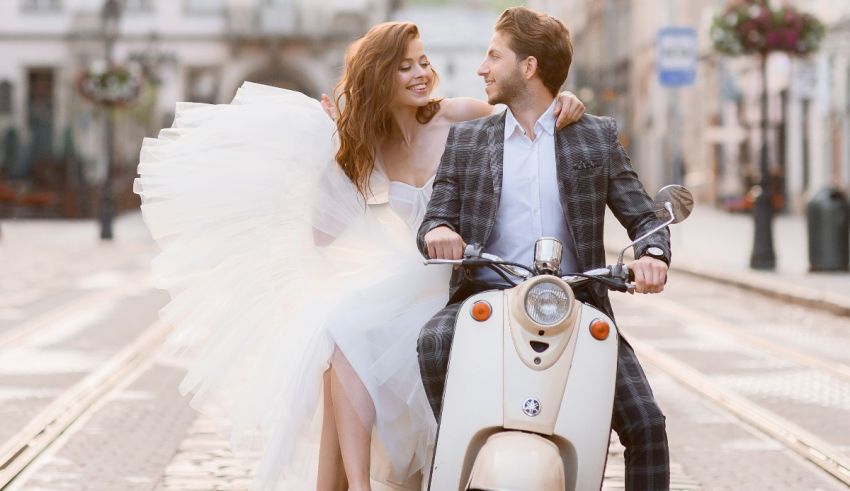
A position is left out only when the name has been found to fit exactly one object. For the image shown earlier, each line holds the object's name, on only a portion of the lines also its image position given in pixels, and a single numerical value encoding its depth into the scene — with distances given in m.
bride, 5.17
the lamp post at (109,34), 33.01
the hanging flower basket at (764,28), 21.98
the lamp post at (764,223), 20.50
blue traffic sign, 28.19
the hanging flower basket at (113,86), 35.06
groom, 4.68
